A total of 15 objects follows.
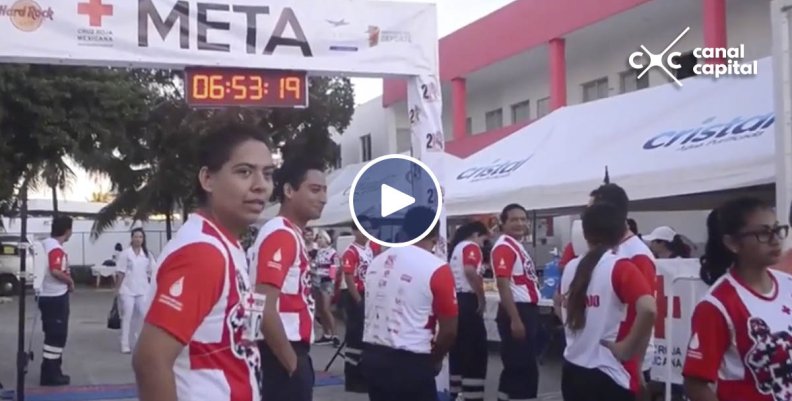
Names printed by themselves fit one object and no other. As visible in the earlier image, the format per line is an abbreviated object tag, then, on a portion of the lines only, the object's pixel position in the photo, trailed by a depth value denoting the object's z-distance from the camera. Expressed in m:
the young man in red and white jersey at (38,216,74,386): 12.65
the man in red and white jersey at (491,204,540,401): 9.91
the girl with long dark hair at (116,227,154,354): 16.06
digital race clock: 10.51
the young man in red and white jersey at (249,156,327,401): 5.54
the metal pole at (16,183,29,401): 10.64
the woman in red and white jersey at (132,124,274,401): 3.29
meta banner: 10.04
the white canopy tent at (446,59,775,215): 10.16
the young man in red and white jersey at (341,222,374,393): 12.43
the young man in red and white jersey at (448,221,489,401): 10.83
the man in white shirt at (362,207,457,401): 6.36
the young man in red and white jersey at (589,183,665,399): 6.17
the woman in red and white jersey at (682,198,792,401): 4.03
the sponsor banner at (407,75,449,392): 11.51
